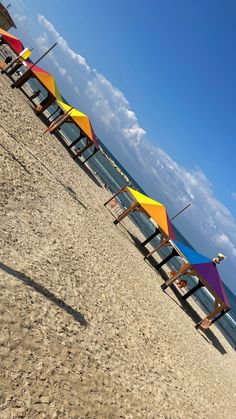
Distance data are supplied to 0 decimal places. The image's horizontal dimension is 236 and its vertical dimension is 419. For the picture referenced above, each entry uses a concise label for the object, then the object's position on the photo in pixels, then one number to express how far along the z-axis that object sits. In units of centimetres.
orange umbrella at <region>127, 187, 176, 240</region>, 2733
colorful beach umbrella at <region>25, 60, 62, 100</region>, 3161
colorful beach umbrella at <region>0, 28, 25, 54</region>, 3378
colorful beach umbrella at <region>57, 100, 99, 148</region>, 3246
